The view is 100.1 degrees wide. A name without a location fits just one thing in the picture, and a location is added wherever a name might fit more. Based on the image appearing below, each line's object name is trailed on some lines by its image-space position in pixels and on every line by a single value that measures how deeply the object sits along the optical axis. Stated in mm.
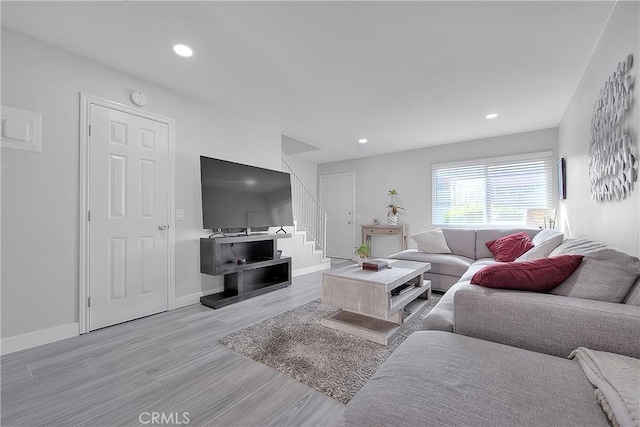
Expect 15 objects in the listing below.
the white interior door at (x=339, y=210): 6504
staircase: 4582
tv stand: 3096
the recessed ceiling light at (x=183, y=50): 2259
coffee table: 2164
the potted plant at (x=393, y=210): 5684
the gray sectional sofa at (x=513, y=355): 766
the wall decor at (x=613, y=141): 1564
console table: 5445
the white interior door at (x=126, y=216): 2488
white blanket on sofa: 701
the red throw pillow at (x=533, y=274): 1358
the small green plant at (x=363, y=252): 2928
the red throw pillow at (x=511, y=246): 3312
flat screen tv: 3166
